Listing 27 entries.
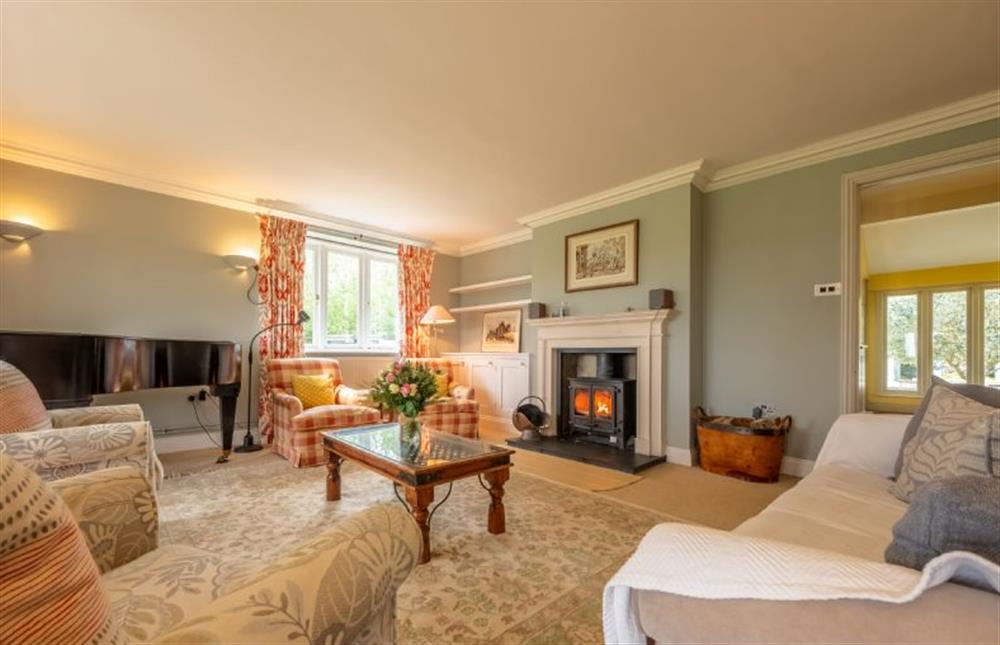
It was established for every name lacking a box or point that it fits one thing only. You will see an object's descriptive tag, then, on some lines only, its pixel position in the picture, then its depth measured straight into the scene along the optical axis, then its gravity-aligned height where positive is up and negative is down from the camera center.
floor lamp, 4.08 -0.79
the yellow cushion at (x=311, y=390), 4.07 -0.63
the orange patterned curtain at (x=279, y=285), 4.52 +0.44
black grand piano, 2.54 -0.28
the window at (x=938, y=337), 6.34 -0.16
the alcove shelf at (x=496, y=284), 5.38 +0.57
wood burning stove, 4.07 -0.81
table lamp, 5.50 +0.13
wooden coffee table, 2.05 -0.73
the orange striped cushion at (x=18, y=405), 1.84 -0.36
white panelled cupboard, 5.15 -0.67
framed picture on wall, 4.19 +0.72
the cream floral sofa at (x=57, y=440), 1.72 -0.50
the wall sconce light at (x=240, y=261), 4.33 +0.66
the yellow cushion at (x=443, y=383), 5.02 -0.69
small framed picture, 5.57 -0.07
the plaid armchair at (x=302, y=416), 3.56 -0.80
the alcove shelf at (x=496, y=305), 5.29 +0.27
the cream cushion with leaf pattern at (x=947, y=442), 1.36 -0.39
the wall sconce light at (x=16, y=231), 3.28 +0.74
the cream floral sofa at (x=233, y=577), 0.62 -0.47
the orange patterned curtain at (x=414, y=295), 5.77 +0.43
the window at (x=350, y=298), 5.10 +0.36
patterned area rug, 1.61 -1.13
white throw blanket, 0.61 -0.40
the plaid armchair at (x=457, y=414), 4.39 -0.93
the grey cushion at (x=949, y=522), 0.67 -0.33
